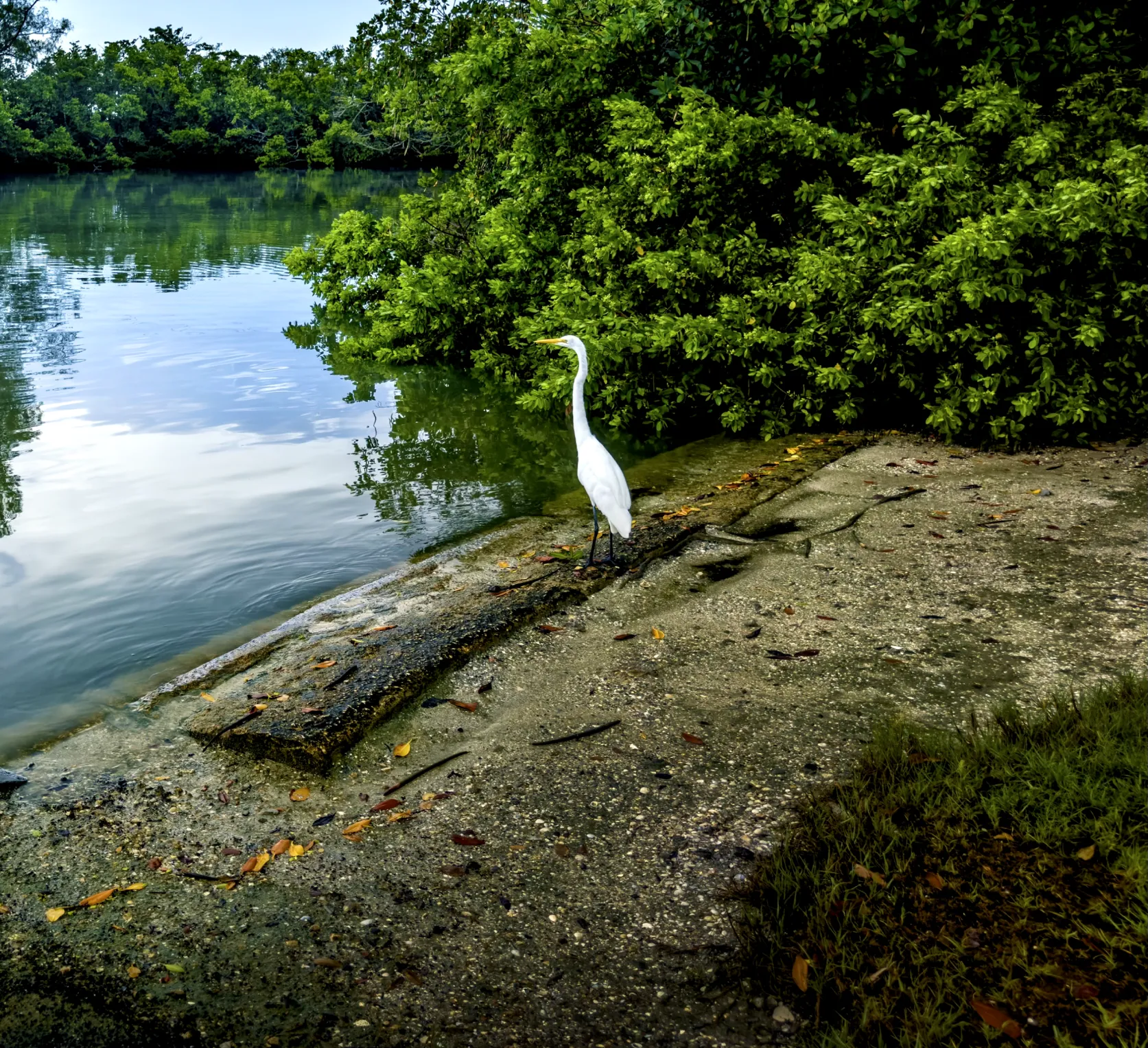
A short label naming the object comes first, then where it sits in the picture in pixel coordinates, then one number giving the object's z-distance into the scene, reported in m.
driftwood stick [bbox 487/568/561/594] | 6.29
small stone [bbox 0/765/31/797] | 4.38
